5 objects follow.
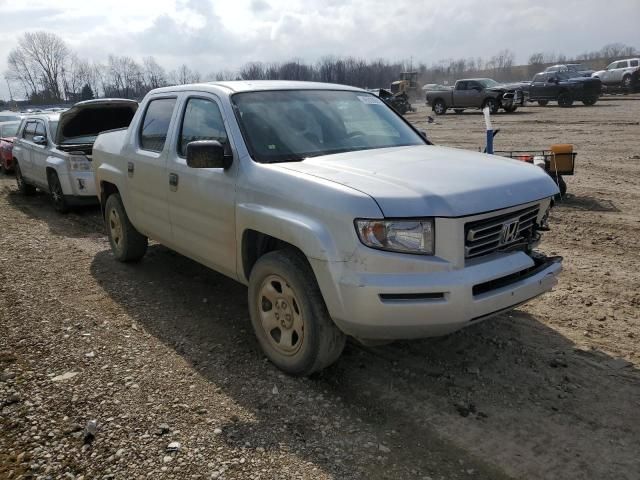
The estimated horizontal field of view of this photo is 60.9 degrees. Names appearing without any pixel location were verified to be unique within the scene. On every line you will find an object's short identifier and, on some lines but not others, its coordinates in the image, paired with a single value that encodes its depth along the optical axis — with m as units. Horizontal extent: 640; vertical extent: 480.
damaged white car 8.95
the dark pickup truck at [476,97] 28.41
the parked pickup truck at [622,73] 34.00
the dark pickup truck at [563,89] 27.86
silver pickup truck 2.98
